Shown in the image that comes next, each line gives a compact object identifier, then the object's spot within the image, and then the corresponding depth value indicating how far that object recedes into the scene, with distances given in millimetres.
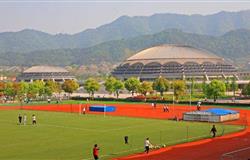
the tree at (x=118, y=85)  128625
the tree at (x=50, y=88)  124562
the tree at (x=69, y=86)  130900
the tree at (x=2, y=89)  121375
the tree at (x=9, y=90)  118688
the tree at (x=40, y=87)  124425
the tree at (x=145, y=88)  117750
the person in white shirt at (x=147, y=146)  36000
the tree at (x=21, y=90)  119188
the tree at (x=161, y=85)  124219
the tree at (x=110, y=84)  128725
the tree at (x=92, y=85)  125688
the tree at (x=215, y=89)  100125
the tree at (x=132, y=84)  125856
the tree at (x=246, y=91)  105975
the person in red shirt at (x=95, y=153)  32091
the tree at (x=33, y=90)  121769
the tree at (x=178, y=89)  105250
